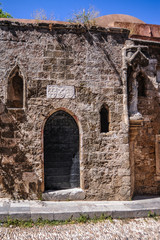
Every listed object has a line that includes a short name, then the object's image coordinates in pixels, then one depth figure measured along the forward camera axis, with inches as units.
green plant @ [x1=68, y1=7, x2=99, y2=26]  255.9
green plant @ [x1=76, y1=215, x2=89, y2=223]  203.8
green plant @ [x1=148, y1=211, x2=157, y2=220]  219.1
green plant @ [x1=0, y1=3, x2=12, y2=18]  537.3
